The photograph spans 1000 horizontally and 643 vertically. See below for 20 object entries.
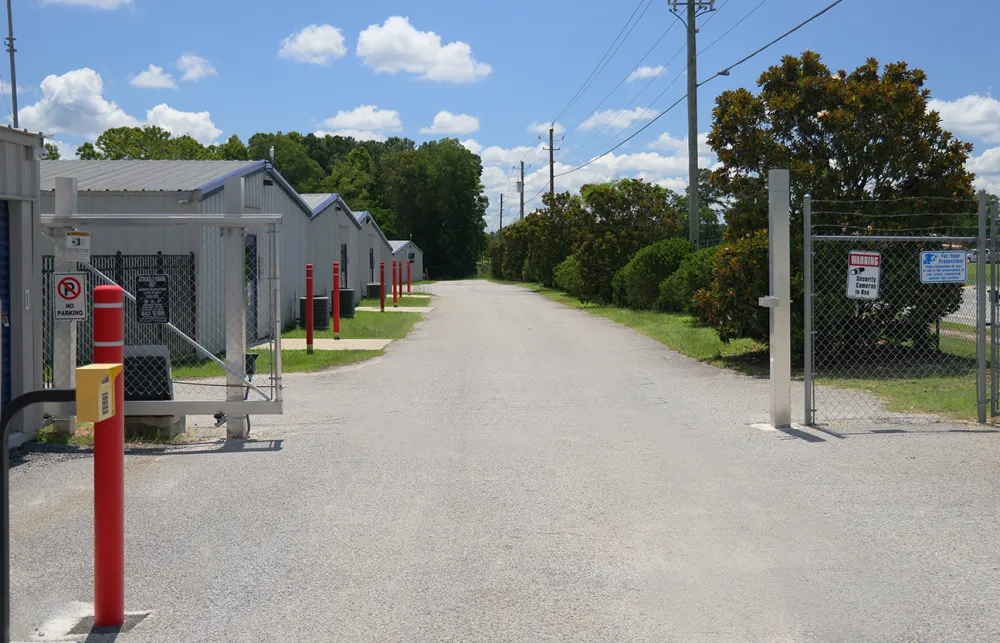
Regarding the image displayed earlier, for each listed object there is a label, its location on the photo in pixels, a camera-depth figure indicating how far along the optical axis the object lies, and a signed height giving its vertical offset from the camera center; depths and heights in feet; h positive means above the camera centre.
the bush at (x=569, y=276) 127.49 +2.41
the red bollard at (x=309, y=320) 58.54 -1.56
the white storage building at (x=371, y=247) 149.69 +8.05
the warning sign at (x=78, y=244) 30.30 +1.58
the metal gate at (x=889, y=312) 43.80 -1.09
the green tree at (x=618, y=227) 119.85 +7.91
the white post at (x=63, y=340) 30.73 -1.38
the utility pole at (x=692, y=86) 90.99 +18.88
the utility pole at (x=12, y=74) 174.50 +39.90
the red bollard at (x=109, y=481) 14.43 -2.73
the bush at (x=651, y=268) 97.71 +2.33
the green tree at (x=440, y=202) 306.96 +28.76
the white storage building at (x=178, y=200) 52.95 +5.21
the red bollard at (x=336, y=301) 70.20 -0.53
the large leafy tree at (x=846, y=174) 48.55 +6.04
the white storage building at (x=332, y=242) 98.27 +5.83
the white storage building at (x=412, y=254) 248.75 +10.29
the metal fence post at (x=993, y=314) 32.19 -0.83
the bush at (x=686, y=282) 78.62 +0.84
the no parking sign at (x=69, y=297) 29.53 -0.04
